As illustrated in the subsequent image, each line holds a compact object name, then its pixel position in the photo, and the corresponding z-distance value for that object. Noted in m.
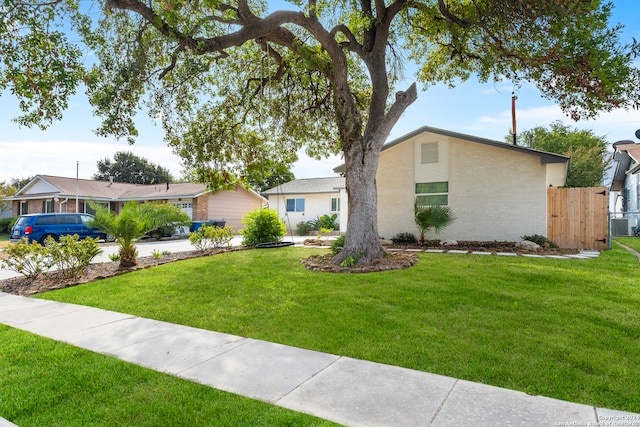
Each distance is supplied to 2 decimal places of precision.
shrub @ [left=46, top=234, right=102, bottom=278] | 7.91
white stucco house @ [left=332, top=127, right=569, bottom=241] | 11.95
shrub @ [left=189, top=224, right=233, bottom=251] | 12.46
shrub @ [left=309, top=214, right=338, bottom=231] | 23.62
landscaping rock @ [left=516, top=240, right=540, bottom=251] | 10.91
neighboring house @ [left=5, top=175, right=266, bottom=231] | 26.02
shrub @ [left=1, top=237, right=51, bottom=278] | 7.98
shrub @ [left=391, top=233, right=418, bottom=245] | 13.39
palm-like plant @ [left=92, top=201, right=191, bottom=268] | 9.10
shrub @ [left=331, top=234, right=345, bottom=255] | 10.23
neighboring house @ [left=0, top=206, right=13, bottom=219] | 35.28
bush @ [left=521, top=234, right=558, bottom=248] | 11.47
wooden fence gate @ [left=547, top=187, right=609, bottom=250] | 11.37
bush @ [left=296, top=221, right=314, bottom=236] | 23.95
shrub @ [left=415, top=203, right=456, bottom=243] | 11.98
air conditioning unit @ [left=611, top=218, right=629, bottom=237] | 19.97
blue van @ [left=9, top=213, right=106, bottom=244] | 16.06
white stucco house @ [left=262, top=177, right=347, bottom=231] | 25.30
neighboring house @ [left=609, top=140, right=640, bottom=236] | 19.94
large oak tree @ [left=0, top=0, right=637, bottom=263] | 6.84
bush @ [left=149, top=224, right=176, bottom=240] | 20.73
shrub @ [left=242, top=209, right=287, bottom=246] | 13.87
